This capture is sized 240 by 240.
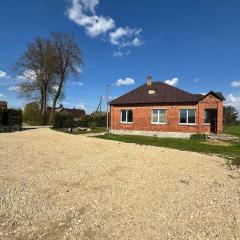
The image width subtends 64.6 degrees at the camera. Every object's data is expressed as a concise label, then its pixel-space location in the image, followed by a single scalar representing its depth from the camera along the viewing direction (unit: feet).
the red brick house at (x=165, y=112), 53.60
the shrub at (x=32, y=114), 113.58
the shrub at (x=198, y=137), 50.49
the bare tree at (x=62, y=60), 107.25
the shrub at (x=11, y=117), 62.59
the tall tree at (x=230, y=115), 142.46
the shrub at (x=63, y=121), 89.55
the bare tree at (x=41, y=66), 104.67
